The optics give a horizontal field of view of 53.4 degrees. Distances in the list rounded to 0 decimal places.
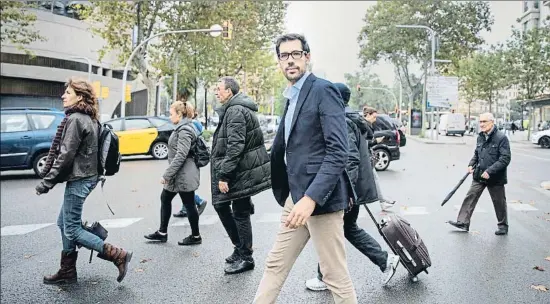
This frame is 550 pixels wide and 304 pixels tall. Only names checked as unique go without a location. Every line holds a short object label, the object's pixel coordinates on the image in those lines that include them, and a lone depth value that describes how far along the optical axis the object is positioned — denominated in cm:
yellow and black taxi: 1270
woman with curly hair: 405
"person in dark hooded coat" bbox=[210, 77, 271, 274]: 454
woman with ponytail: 557
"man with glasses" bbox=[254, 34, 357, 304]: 261
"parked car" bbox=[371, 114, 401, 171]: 1051
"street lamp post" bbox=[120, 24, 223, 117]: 1878
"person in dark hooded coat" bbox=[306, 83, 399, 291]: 425
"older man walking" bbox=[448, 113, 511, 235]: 476
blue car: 759
